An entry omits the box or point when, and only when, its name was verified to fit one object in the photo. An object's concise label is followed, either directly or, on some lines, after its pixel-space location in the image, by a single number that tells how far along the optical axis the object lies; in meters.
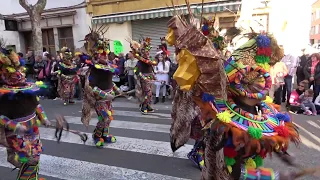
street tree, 12.87
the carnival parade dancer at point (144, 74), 7.57
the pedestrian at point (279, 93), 7.85
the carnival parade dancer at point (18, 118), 3.15
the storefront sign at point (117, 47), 12.19
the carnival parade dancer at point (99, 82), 5.01
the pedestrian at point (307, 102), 7.56
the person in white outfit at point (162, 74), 9.43
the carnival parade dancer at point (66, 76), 9.62
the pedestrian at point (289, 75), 8.65
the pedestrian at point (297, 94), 7.98
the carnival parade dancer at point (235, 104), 2.13
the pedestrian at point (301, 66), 9.02
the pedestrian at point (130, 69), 10.55
